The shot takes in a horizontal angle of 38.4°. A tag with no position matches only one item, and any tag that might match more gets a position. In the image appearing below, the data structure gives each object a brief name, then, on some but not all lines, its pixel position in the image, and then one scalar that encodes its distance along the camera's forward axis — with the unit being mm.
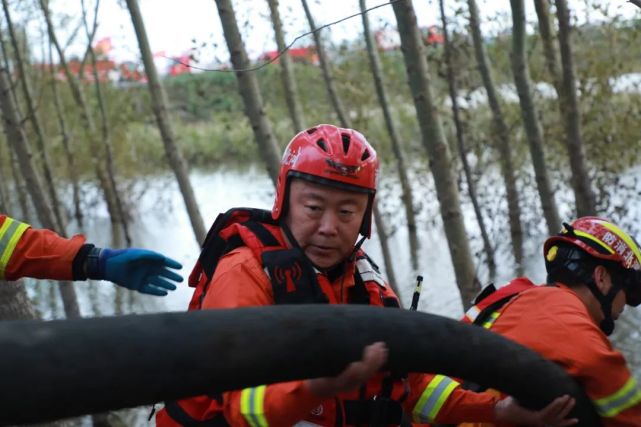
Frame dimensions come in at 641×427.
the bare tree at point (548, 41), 8594
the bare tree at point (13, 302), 5508
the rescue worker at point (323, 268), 2527
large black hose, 1191
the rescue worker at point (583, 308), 2984
